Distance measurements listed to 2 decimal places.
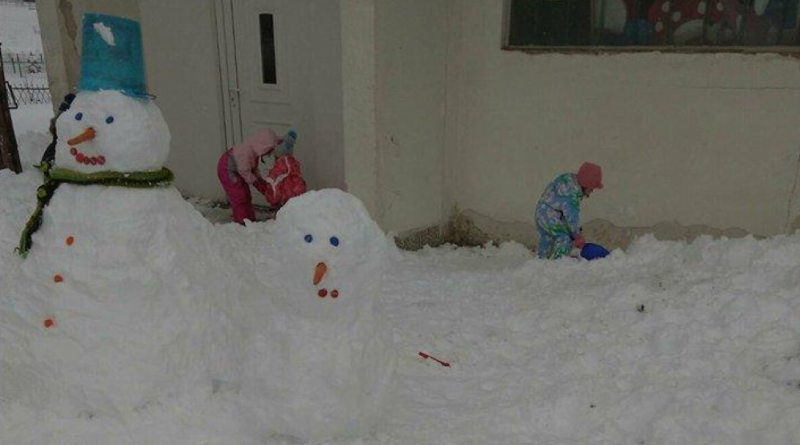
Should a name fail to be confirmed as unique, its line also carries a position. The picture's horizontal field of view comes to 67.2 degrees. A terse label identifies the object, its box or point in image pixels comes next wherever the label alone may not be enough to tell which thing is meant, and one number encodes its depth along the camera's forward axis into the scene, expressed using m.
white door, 5.96
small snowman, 2.45
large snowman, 2.73
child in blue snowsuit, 4.94
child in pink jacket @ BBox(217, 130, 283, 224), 5.90
